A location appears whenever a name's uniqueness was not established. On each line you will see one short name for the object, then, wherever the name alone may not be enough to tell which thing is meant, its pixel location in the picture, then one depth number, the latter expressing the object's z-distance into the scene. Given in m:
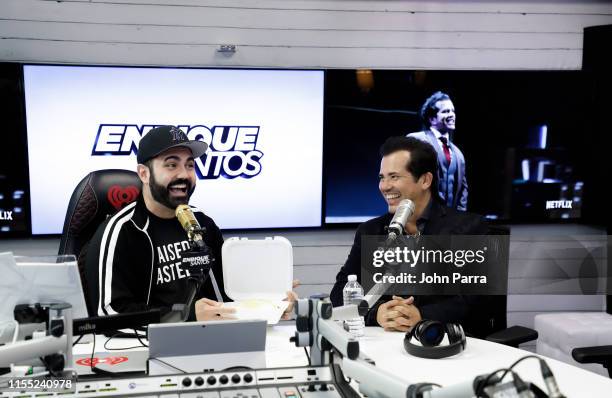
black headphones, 2.14
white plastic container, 2.64
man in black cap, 2.68
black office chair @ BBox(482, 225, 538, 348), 2.54
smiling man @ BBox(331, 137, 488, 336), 2.80
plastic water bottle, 2.44
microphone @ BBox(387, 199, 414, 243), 2.11
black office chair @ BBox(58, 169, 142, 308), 2.86
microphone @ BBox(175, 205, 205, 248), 2.28
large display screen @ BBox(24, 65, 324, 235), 3.99
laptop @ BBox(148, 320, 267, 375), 1.79
